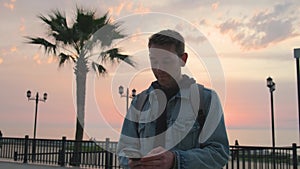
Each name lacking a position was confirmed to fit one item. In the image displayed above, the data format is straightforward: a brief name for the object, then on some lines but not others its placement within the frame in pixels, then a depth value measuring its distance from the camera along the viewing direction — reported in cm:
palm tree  1789
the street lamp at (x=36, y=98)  3048
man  148
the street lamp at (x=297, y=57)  1001
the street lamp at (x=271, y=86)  1984
